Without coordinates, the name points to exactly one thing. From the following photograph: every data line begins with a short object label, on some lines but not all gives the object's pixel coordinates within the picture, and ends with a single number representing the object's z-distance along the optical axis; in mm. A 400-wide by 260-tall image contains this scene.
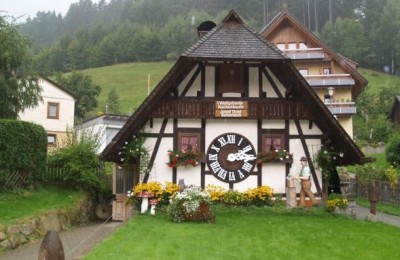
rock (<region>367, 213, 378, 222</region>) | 18888
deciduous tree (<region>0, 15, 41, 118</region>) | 25156
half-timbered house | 19938
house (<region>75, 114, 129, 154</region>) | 42469
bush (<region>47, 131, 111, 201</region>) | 23672
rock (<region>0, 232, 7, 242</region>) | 15430
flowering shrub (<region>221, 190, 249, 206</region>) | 19375
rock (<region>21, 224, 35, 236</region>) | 16727
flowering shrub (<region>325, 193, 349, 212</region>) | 19031
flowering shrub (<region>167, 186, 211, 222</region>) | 16781
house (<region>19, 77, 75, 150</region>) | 45844
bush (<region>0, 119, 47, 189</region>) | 19375
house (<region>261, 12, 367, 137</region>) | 41094
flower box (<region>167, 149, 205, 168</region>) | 19688
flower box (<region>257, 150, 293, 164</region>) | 19859
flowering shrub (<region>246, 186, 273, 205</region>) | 19500
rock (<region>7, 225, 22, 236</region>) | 15921
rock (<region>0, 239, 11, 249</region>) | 15392
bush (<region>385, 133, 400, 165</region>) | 36094
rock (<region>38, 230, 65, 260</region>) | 5809
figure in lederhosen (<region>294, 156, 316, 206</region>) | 19422
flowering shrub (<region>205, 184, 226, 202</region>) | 19516
